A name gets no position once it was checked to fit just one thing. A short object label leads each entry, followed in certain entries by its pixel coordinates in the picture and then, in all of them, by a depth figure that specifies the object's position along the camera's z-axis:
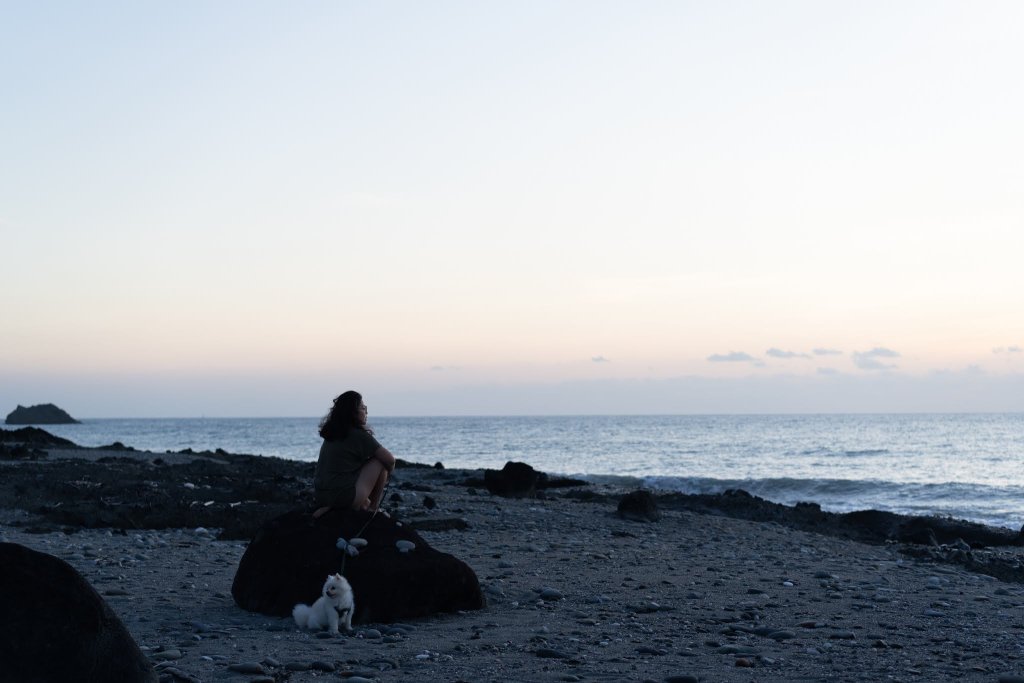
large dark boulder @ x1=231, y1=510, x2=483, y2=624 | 9.10
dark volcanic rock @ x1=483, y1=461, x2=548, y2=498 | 22.86
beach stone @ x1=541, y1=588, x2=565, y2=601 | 10.47
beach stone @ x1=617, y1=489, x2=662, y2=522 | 19.02
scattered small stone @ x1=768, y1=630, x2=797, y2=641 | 8.74
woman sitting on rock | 9.61
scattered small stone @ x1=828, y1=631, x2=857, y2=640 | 8.77
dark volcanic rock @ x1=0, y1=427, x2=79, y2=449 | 39.09
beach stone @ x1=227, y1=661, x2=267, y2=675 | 6.95
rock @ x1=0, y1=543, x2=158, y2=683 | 5.53
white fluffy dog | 8.55
